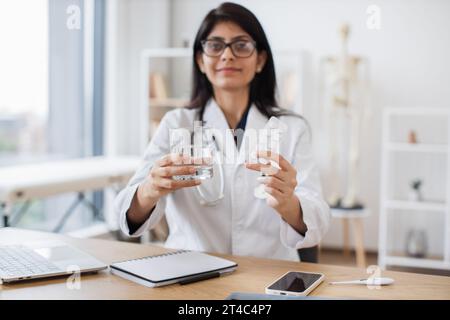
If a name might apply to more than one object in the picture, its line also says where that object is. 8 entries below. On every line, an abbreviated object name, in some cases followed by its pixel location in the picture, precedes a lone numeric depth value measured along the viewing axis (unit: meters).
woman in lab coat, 1.40
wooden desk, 0.99
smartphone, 0.98
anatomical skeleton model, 3.56
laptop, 1.06
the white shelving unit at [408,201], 3.45
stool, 3.48
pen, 1.04
